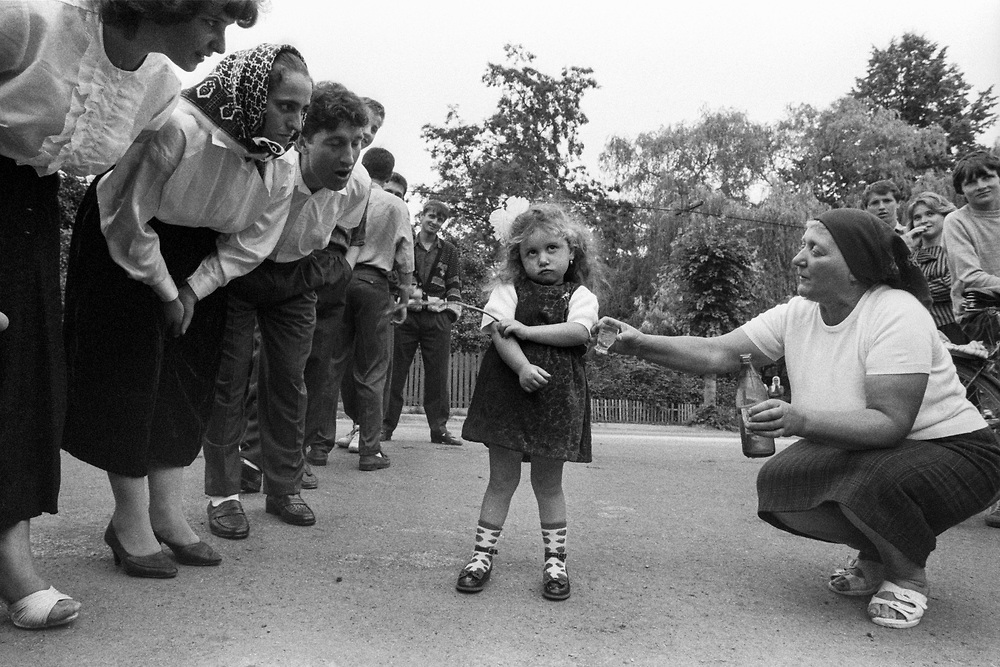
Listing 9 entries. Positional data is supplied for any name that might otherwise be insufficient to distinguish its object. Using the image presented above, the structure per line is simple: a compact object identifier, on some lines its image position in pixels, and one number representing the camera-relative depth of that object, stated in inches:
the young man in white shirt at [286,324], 145.4
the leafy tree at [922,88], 1584.6
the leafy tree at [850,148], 1213.7
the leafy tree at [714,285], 791.7
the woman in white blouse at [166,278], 113.6
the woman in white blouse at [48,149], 85.5
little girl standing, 125.1
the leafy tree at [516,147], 1304.1
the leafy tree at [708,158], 1169.4
